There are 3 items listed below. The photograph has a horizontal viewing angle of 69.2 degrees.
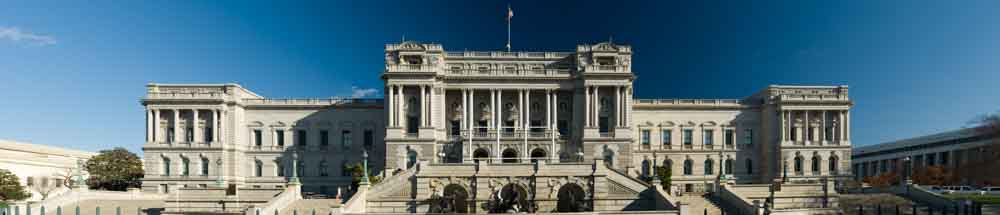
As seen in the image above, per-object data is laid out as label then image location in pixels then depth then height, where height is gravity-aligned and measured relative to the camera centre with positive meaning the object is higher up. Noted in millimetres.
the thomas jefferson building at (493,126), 64688 -1201
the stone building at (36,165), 88562 -6747
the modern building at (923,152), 86219 -5524
